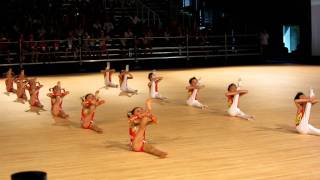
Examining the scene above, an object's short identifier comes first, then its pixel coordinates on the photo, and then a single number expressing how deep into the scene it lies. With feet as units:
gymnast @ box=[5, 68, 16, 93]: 37.90
